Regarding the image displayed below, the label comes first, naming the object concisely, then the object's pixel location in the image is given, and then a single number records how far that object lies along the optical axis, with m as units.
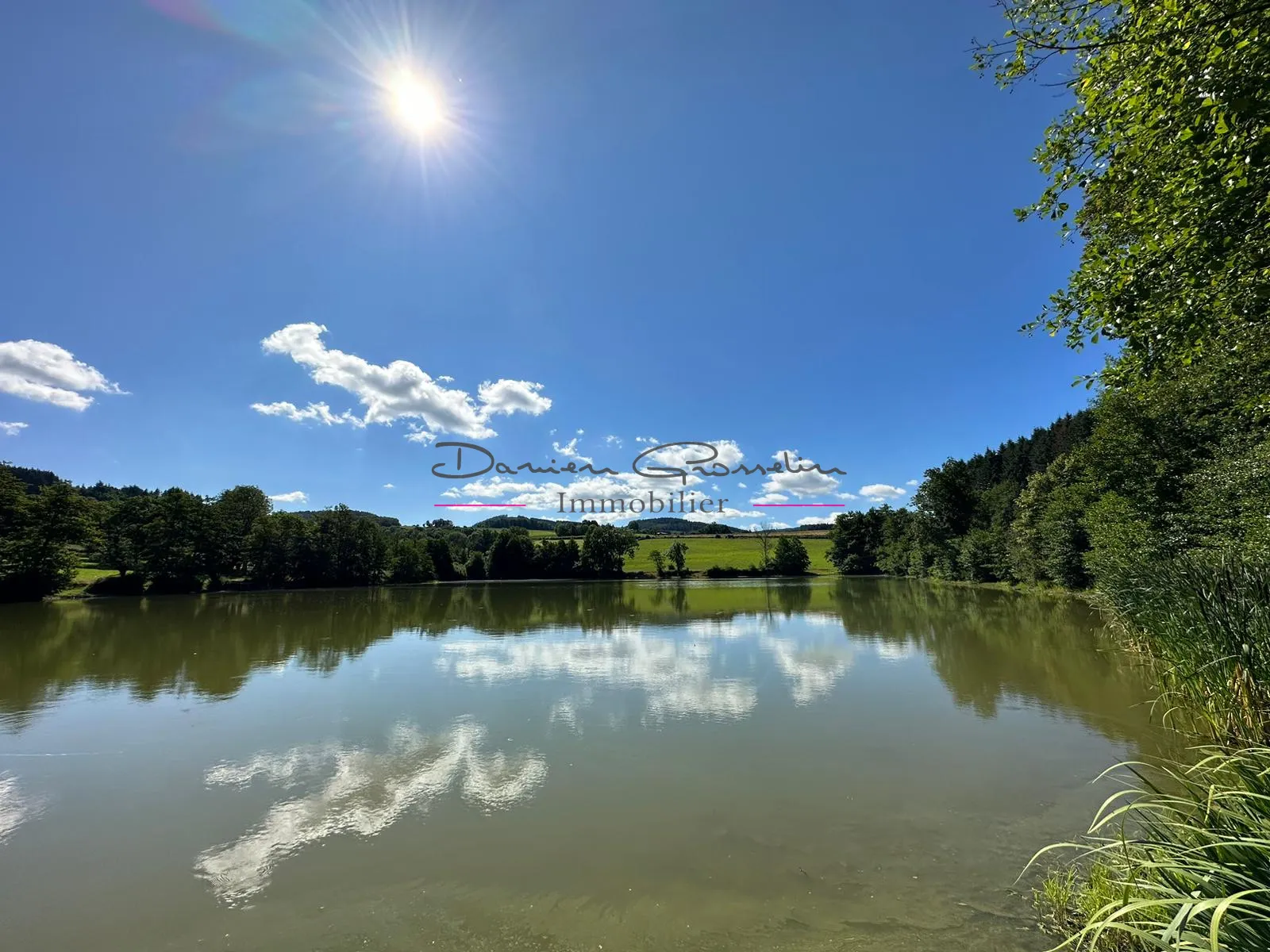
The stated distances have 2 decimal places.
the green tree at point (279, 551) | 50.00
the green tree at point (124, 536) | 42.84
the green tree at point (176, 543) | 43.47
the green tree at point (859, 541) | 71.19
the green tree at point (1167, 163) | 3.89
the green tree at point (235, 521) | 47.62
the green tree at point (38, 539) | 33.72
